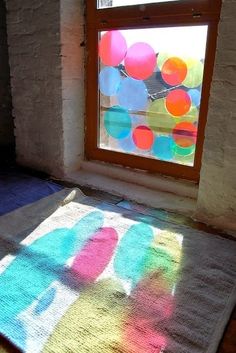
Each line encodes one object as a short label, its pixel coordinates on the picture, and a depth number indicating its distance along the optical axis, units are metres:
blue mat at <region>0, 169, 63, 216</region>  1.89
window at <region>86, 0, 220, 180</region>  1.70
